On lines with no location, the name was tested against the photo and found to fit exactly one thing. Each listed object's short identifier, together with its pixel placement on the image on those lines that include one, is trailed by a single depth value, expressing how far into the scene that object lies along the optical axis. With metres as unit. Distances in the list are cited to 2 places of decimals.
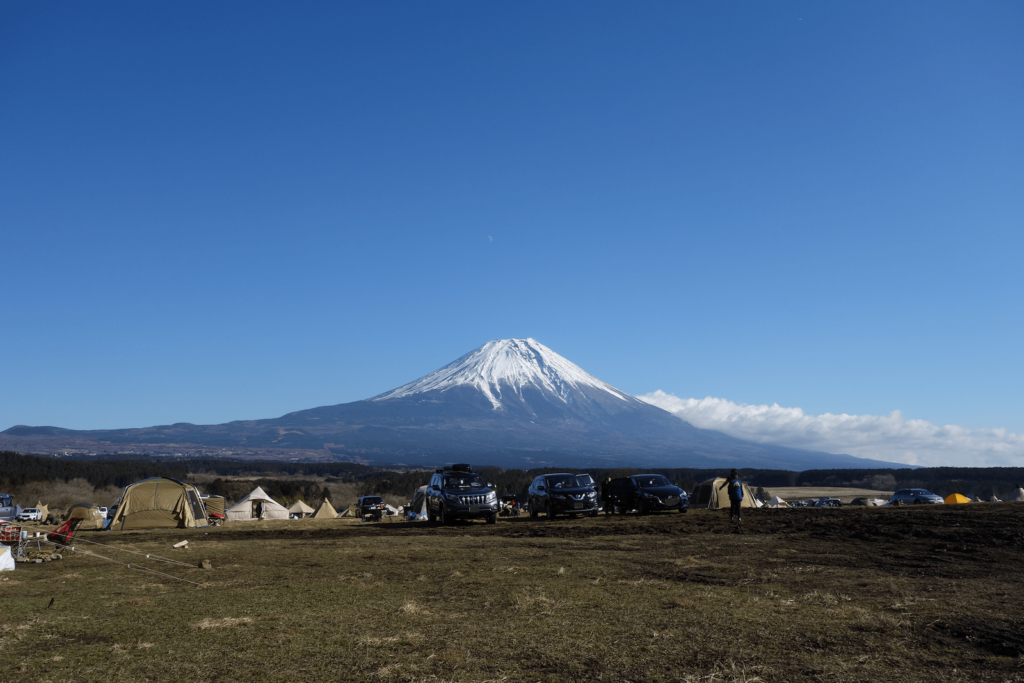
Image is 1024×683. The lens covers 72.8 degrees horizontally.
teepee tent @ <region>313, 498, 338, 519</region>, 51.19
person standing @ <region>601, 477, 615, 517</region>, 27.22
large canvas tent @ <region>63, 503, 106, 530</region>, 32.25
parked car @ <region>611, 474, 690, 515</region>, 25.42
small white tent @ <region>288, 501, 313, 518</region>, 58.18
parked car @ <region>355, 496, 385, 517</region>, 37.64
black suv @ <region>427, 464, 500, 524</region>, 23.64
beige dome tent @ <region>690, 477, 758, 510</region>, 32.66
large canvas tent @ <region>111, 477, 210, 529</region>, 27.91
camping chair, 15.59
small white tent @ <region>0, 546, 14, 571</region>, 11.63
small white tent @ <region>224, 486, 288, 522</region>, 47.94
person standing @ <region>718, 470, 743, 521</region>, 20.61
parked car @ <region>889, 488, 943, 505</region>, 38.66
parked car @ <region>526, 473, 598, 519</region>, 25.50
